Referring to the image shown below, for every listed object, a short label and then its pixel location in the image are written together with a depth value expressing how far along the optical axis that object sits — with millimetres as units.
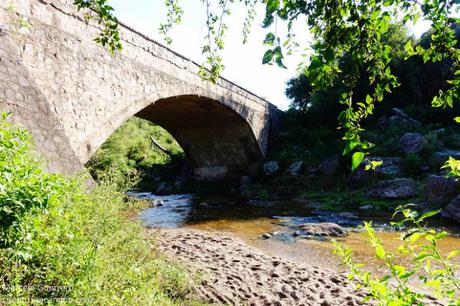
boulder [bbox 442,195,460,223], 8641
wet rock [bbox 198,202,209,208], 13148
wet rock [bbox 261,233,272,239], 7844
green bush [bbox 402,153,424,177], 12461
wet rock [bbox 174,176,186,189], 18908
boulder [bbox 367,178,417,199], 11266
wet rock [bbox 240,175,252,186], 17916
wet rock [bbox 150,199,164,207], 13470
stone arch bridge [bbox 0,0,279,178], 4520
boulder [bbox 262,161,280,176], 17416
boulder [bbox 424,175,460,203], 9562
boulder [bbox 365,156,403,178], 12864
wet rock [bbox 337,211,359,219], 10093
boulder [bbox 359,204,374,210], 11020
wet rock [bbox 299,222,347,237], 7883
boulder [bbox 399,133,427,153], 13534
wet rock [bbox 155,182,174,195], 17969
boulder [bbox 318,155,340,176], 14922
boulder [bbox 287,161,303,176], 16134
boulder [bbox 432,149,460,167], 12098
